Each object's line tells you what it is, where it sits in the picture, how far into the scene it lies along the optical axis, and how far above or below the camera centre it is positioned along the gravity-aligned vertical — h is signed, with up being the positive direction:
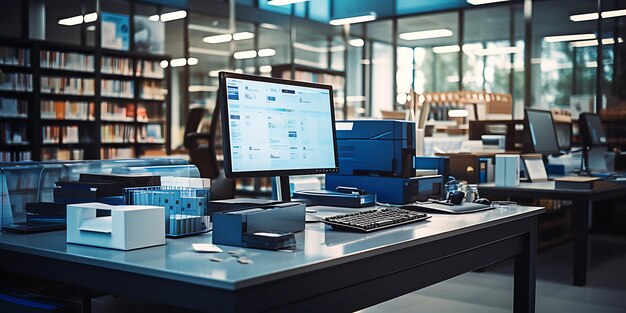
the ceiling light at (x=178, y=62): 10.57 +1.22
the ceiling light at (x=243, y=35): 11.39 +1.80
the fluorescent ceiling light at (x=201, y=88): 10.79 +0.81
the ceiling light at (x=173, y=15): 10.36 +1.97
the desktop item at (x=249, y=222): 1.72 -0.25
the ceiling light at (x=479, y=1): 8.80 +1.87
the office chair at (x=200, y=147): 7.36 -0.15
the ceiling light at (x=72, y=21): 8.70 +1.58
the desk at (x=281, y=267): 1.36 -0.33
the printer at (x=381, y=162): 2.85 -0.12
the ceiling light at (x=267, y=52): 11.73 +1.53
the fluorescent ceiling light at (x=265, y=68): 11.55 +1.22
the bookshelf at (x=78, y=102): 7.40 +0.40
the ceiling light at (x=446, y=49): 11.02 +1.53
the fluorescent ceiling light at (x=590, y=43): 8.14 +1.27
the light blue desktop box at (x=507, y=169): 4.33 -0.23
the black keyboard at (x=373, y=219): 1.96 -0.28
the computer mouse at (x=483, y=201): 2.83 -0.30
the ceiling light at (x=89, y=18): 8.93 +1.64
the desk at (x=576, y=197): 4.25 -0.42
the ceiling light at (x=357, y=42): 12.08 +1.78
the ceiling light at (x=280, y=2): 8.86 +1.89
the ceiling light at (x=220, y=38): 11.16 +1.71
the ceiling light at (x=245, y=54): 11.46 +1.46
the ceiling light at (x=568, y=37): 8.82 +1.44
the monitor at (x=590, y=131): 5.97 +0.04
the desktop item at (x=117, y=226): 1.62 -0.24
